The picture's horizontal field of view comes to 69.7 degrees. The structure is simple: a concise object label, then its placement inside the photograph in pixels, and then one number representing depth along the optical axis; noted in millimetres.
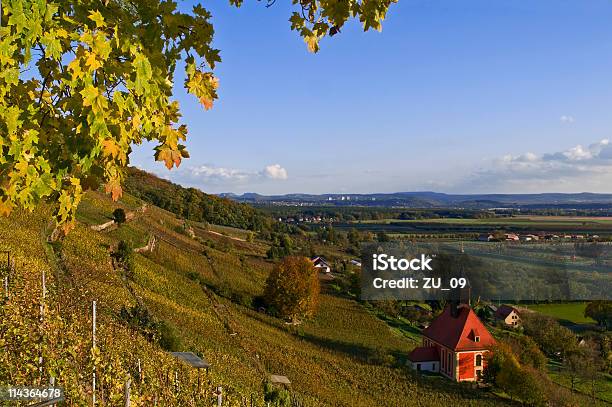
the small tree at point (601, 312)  78062
